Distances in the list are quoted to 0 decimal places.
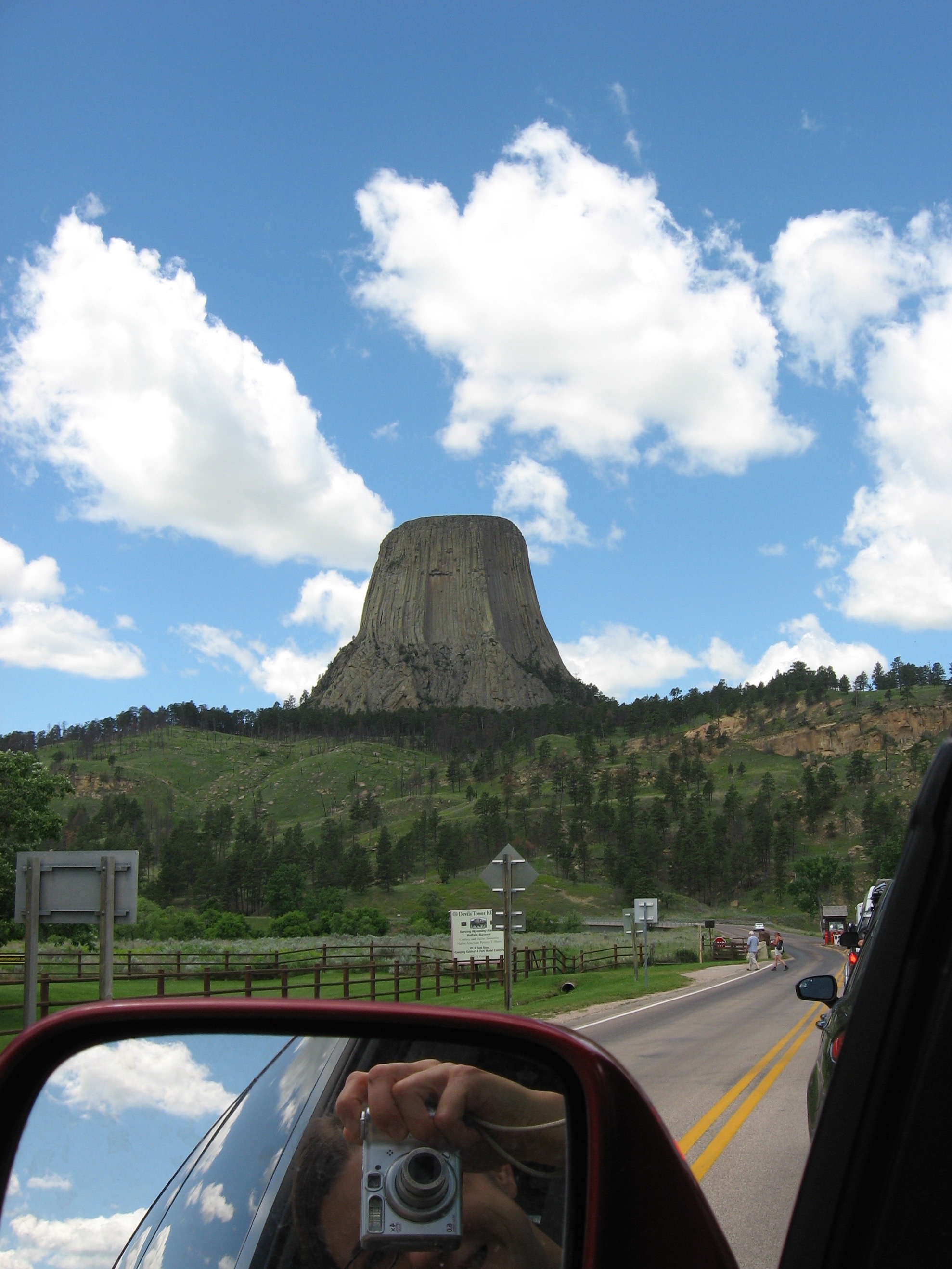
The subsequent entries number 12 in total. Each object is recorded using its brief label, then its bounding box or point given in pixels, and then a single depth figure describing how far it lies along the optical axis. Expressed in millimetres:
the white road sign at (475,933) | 22531
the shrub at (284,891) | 105812
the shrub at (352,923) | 73062
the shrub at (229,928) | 72125
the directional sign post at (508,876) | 19547
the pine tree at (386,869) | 116500
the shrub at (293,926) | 71125
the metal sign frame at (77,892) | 11742
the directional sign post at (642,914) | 31031
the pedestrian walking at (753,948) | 39469
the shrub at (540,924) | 79194
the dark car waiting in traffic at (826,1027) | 4895
